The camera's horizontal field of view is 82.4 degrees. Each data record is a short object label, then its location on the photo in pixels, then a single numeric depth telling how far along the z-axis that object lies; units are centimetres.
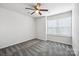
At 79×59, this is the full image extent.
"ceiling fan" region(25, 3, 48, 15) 202
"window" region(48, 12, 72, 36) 290
